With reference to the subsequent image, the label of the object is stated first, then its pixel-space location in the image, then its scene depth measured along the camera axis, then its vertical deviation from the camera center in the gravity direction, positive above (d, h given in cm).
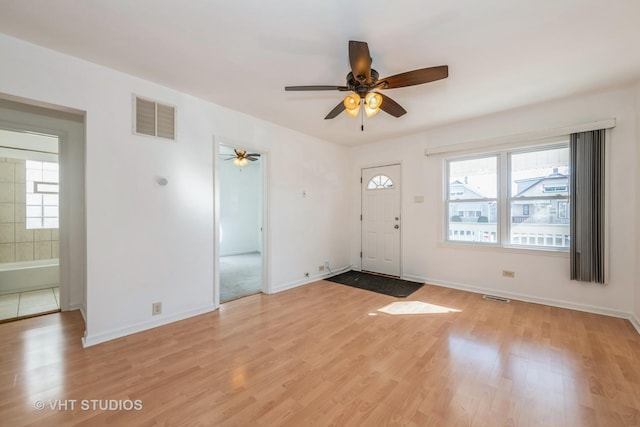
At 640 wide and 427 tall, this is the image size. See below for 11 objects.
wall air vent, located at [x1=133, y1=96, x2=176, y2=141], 272 +106
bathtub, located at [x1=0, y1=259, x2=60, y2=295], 371 -96
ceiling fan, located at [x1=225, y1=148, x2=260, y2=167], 527 +125
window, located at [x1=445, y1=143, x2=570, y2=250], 346 +24
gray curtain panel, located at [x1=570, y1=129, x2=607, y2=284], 305 +10
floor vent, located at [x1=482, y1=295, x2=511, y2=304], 359 -122
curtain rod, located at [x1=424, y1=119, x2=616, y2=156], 305 +107
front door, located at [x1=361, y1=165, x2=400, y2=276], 490 -11
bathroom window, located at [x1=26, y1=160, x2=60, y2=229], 460 +37
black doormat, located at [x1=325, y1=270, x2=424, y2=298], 405 -122
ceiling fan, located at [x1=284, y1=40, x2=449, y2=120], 198 +116
